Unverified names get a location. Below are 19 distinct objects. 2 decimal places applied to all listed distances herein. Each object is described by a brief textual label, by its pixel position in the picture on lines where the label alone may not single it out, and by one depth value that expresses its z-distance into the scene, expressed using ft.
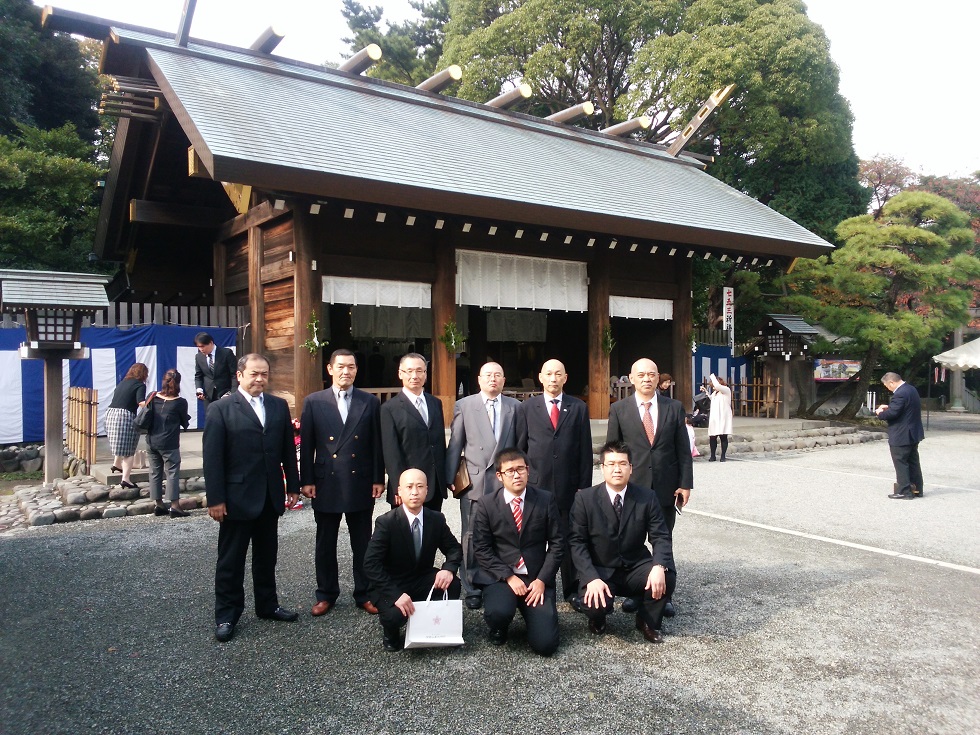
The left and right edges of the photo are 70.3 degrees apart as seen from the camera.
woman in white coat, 34.06
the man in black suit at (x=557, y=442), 14.24
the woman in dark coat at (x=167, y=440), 21.80
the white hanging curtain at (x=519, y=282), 35.83
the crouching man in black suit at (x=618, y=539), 12.23
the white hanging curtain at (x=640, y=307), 40.60
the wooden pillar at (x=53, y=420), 26.32
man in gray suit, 14.14
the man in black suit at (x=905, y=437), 25.55
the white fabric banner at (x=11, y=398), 32.32
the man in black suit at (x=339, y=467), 13.50
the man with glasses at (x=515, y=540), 12.02
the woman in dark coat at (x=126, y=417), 23.29
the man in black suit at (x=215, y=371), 29.17
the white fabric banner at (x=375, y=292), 32.04
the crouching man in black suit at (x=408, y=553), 11.76
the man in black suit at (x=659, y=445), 14.46
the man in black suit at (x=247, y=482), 12.44
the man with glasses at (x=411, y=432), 13.64
